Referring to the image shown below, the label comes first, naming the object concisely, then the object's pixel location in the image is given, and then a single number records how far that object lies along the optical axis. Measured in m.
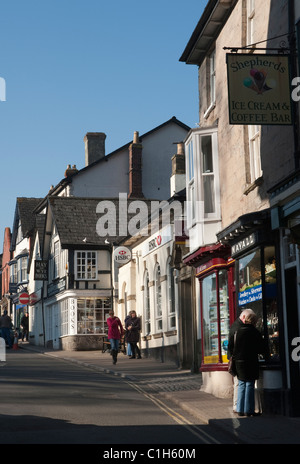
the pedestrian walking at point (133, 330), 28.38
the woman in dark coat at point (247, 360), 12.64
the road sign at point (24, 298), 40.47
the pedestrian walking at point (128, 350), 29.59
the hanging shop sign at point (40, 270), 46.03
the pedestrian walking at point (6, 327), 36.94
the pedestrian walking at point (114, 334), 25.95
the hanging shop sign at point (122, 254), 33.56
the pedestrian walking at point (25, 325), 51.88
